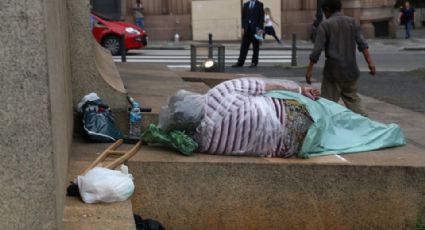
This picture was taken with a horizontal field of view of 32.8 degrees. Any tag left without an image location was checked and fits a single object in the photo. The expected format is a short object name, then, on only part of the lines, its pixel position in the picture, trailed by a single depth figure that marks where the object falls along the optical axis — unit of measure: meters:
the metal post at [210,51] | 14.27
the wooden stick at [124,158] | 4.90
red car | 22.80
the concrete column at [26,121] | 3.32
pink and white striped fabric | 5.28
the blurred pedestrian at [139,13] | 28.89
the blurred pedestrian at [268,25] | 26.69
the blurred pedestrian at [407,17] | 34.25
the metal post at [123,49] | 15.96
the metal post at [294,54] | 18.42
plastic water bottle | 6.13
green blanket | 5.52
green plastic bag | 5.27
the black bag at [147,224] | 4.59
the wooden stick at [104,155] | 4.86
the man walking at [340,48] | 8.12
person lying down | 5.30
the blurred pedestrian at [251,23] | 18.02
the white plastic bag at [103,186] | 4.31
